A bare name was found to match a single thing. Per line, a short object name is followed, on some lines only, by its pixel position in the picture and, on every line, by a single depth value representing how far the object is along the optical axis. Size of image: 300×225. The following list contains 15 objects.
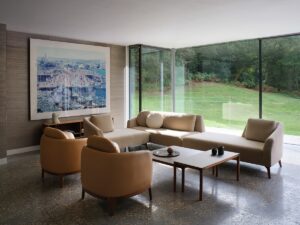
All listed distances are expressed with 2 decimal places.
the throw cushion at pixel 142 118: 6.60
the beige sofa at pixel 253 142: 4.20
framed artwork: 5.93
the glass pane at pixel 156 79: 7.77
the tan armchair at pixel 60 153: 3.85
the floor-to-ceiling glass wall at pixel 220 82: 6.91
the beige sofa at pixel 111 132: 5.32
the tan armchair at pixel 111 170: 3.01
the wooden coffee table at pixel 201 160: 3.48
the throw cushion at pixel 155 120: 6.29
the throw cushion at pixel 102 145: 3.06
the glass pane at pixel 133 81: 7.70
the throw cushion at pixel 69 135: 4.05
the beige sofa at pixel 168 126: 5.52
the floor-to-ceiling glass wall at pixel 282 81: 6.24
